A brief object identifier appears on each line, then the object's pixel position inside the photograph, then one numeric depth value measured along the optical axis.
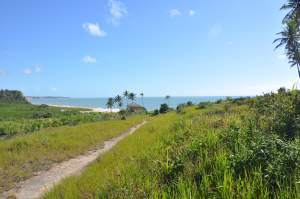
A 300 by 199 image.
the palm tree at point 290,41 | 29.64
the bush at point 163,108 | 46.30
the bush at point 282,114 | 5.18
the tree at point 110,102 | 81.76
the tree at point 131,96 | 84.50
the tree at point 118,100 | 81.69
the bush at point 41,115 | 65.21
